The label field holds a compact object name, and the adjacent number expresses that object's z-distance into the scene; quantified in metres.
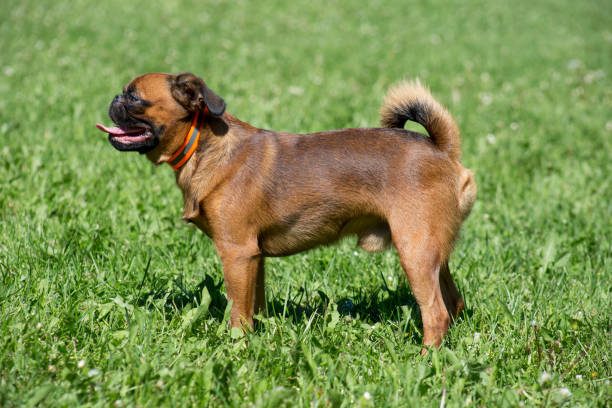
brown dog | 3.35
